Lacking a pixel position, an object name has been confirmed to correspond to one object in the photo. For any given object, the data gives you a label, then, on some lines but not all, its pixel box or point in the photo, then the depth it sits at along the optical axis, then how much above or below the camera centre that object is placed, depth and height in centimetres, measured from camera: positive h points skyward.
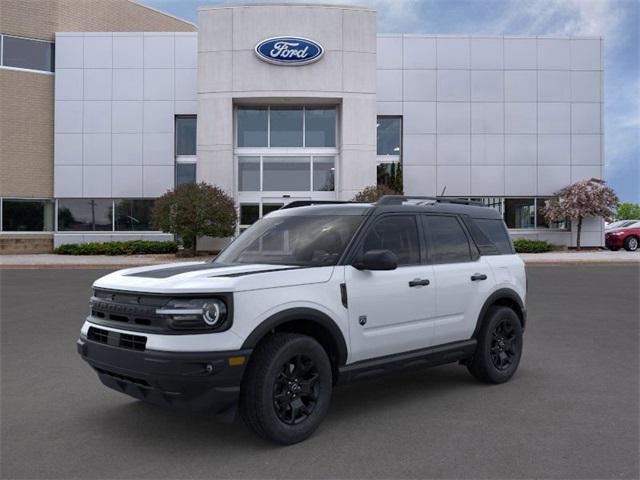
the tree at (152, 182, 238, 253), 2509 +87
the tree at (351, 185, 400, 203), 2547 +180
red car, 3084 -19
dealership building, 2925 +535
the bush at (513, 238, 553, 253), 2870 -59
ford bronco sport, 405 -63
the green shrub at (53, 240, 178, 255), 2775 -74
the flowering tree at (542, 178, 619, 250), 2906 +158
